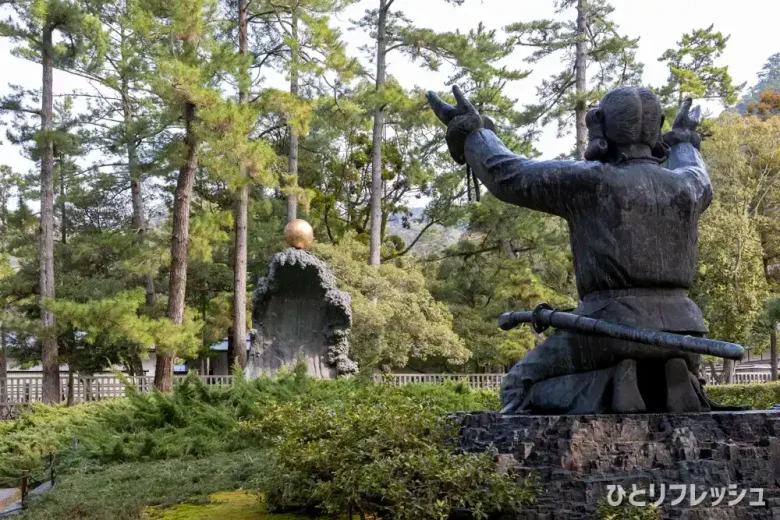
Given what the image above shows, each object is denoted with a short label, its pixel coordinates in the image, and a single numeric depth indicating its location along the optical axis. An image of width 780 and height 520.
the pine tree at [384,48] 20.38
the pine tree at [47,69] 15.65
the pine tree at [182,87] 14.23
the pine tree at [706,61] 23.86
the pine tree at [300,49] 17.92
